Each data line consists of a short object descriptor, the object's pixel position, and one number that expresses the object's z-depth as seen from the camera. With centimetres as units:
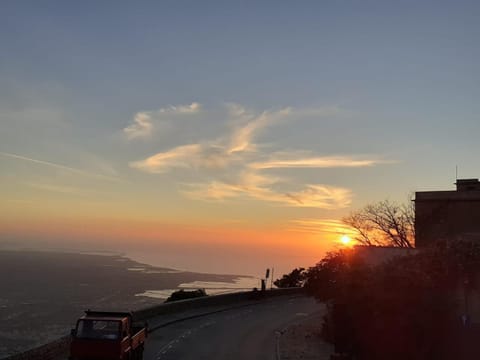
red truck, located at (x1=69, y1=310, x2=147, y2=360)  1944
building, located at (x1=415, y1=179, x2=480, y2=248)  4234
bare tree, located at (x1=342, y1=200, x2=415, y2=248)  5778
